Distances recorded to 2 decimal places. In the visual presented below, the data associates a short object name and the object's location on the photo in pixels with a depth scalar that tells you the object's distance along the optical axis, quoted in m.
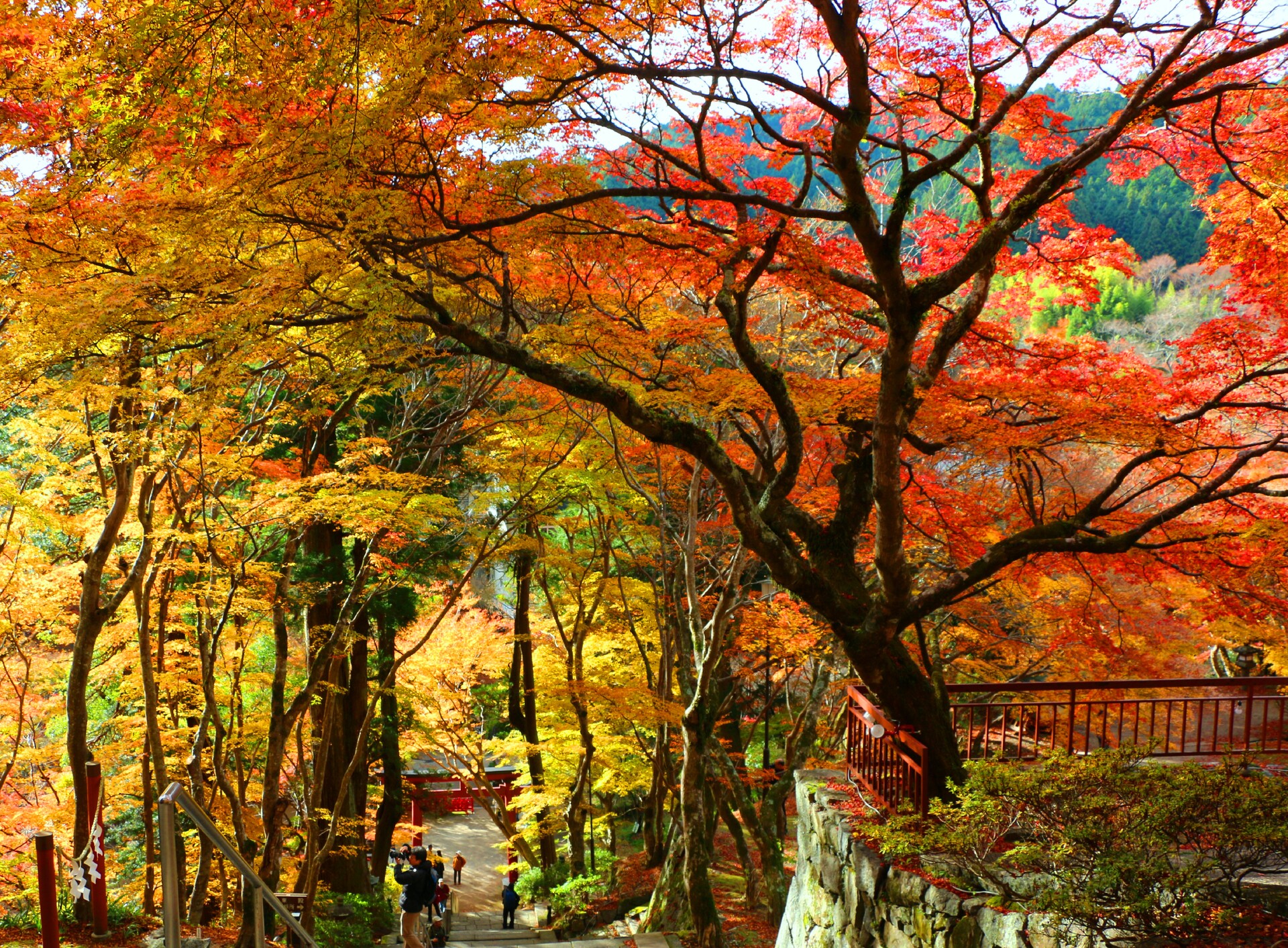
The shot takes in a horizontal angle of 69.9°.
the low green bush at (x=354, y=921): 12.17
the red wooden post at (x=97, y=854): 5.82
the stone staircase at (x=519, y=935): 10.73
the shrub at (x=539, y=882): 15.95
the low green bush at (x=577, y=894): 13.53
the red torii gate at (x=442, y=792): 23.58
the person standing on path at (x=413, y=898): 10.19
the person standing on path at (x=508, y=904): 16.00
